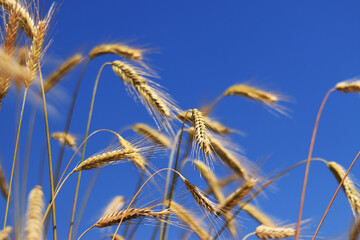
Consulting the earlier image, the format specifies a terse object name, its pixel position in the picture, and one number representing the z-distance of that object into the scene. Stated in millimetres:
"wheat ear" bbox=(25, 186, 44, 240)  1377
